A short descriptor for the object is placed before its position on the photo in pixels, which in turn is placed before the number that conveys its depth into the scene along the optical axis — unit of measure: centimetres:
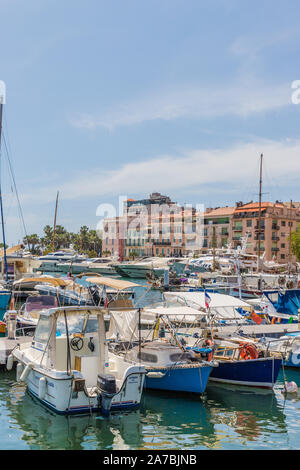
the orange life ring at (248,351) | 1773
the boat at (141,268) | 8750
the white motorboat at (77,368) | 1345
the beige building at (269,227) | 10550
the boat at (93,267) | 9331
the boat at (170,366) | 1603
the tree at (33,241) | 14350
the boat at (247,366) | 1718
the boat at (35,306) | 2573
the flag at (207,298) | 2082
